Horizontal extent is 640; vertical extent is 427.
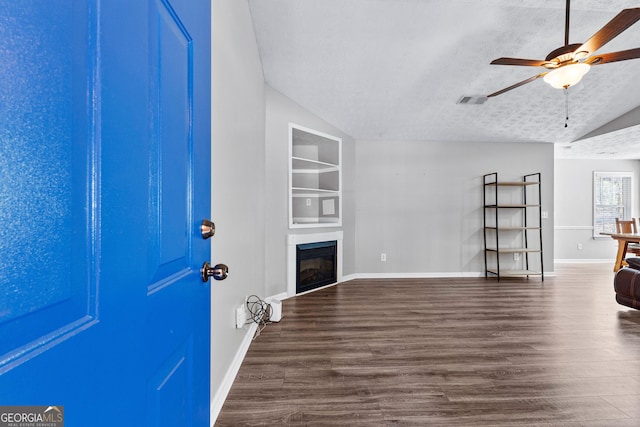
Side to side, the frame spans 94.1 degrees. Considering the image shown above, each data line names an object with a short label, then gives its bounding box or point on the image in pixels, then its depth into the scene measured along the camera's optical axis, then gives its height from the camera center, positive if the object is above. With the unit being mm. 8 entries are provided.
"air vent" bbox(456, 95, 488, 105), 3980 +1561
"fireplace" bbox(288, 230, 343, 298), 3830 -506
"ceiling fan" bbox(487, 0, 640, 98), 2070 +1179
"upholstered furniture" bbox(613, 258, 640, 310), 3148 -769
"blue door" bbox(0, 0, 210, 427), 309 +6
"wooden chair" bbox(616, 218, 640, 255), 5674 -285
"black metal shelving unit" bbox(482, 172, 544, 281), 5312 -163
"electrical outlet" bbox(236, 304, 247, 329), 2072 -729
